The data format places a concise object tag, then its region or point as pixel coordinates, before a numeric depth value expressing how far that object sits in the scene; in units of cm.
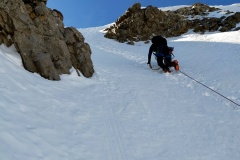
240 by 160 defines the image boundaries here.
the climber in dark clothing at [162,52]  1359
